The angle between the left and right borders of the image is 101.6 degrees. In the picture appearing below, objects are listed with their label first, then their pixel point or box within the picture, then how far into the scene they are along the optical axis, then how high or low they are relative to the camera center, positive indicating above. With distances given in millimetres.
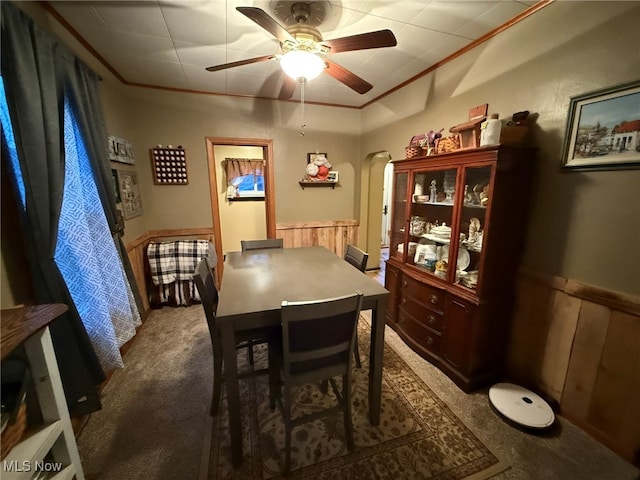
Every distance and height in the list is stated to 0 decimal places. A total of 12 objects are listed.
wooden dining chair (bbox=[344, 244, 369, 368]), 2066 -573
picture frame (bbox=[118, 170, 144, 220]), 2543 -44
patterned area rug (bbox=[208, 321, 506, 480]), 1322 -1405
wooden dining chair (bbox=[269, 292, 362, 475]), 1180 -771
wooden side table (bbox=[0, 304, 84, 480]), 822 -797
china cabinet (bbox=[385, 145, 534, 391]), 1683 -493
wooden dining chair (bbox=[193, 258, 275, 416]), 1574 -900
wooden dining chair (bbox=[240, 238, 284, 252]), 2506 -531
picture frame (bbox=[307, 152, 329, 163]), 3701 +468
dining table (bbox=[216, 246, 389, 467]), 1270 -576
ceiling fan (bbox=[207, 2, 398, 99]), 1429 +826
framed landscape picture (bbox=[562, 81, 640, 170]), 1292 +310
